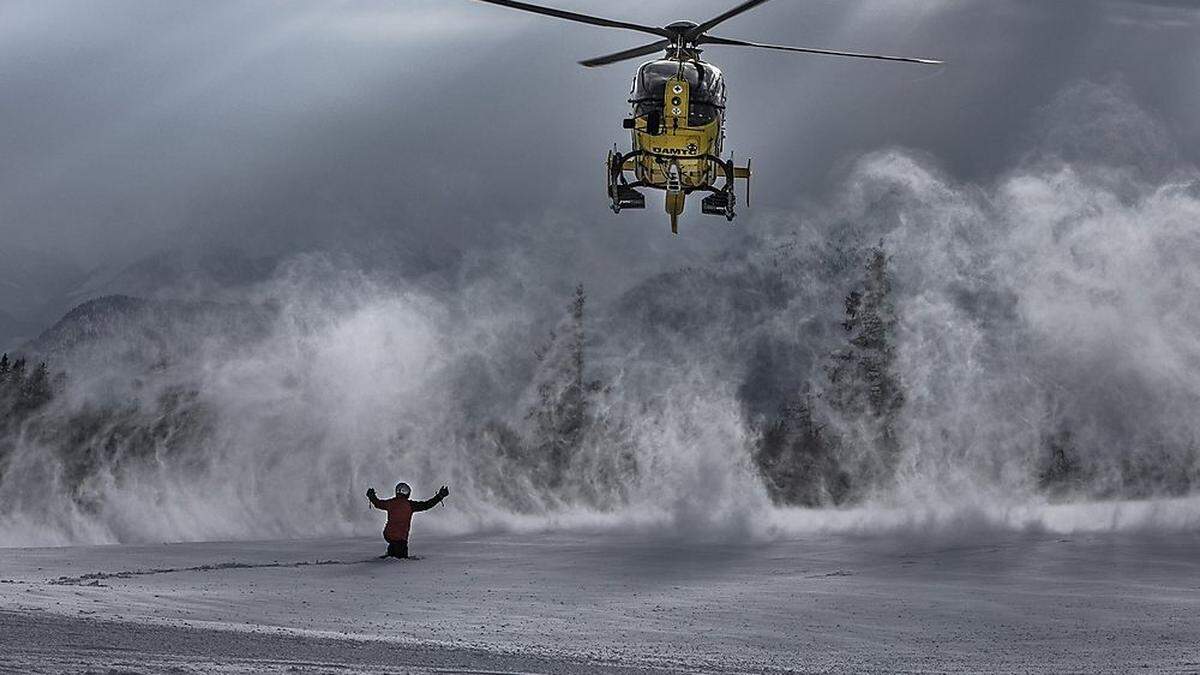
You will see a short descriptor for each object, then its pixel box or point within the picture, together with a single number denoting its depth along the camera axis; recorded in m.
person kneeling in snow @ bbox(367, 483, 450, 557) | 28.14
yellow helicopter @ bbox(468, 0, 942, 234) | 31.19
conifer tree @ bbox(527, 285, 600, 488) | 71.94
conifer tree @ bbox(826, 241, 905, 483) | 76.62
